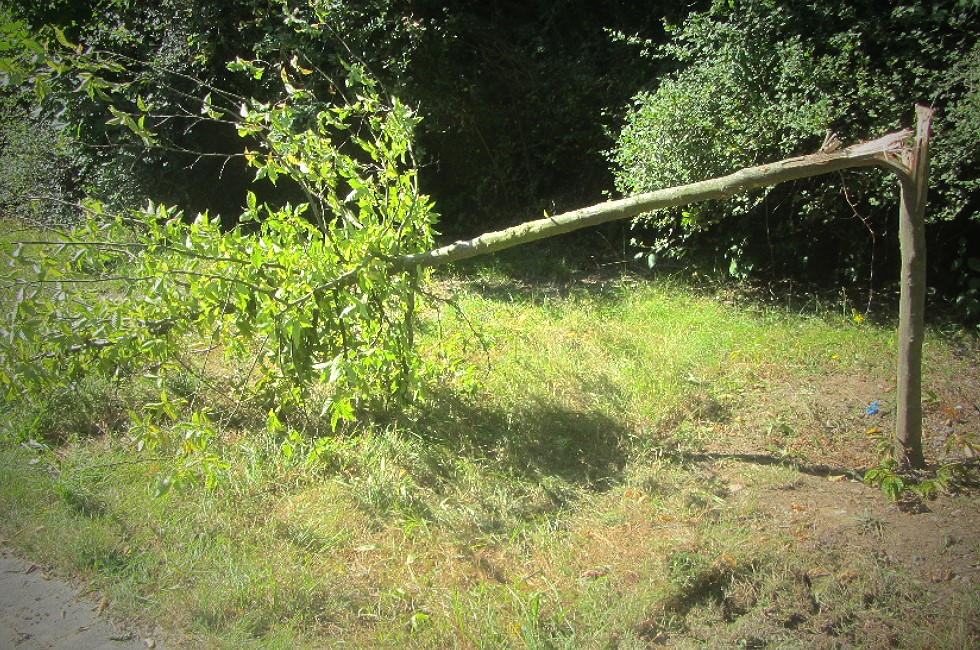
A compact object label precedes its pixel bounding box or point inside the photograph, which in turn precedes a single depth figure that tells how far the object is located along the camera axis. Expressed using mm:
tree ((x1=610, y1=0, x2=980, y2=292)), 5758
